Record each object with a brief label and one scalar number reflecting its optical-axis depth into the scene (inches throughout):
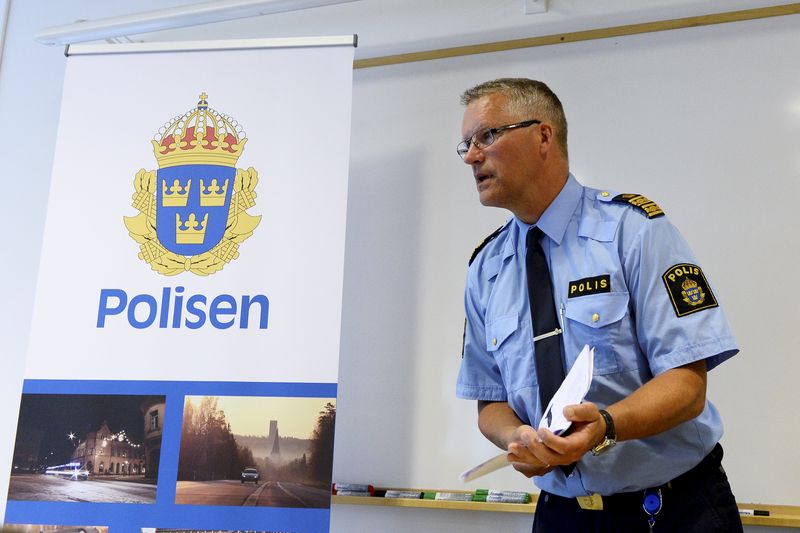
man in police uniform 57.6
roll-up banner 91.7
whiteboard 92.1
